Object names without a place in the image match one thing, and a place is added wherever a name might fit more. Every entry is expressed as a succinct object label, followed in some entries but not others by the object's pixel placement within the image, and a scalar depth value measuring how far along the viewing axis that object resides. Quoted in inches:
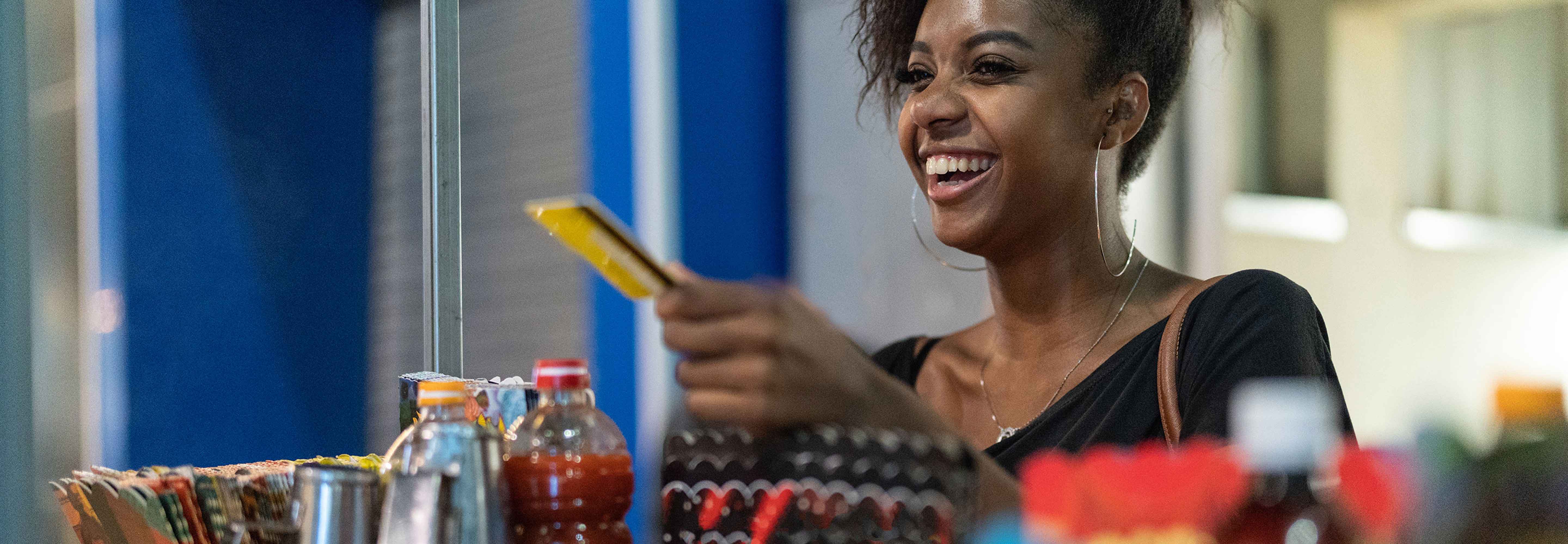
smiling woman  48.3
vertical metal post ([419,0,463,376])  69.4
